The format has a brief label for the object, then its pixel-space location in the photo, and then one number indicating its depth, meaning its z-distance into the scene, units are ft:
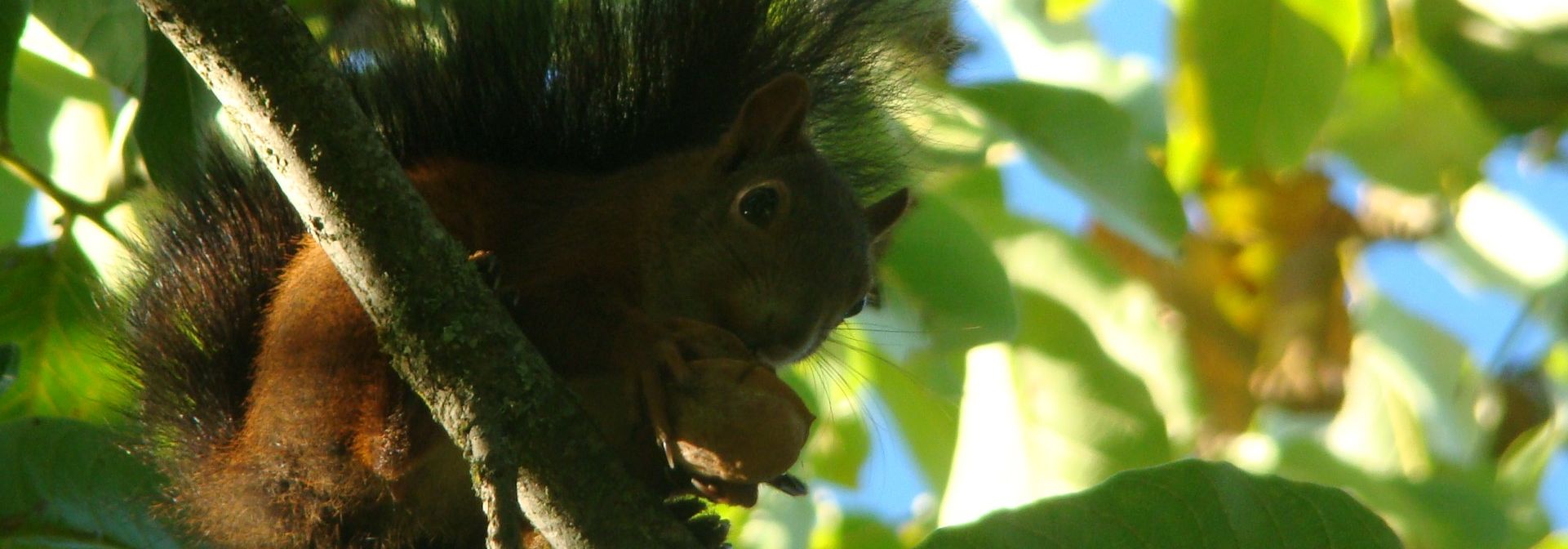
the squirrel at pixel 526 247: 12.69
